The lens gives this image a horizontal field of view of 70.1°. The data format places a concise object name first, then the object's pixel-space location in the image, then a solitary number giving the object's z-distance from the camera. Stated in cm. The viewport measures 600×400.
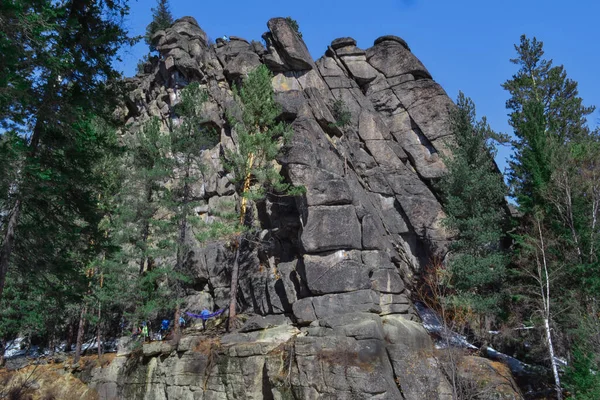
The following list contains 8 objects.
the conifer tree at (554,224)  1888
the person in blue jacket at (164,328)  2587
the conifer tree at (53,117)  1048
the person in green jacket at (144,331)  2489
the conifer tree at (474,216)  2172
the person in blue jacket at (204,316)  2365
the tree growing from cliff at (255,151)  2378
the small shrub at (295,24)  4347
